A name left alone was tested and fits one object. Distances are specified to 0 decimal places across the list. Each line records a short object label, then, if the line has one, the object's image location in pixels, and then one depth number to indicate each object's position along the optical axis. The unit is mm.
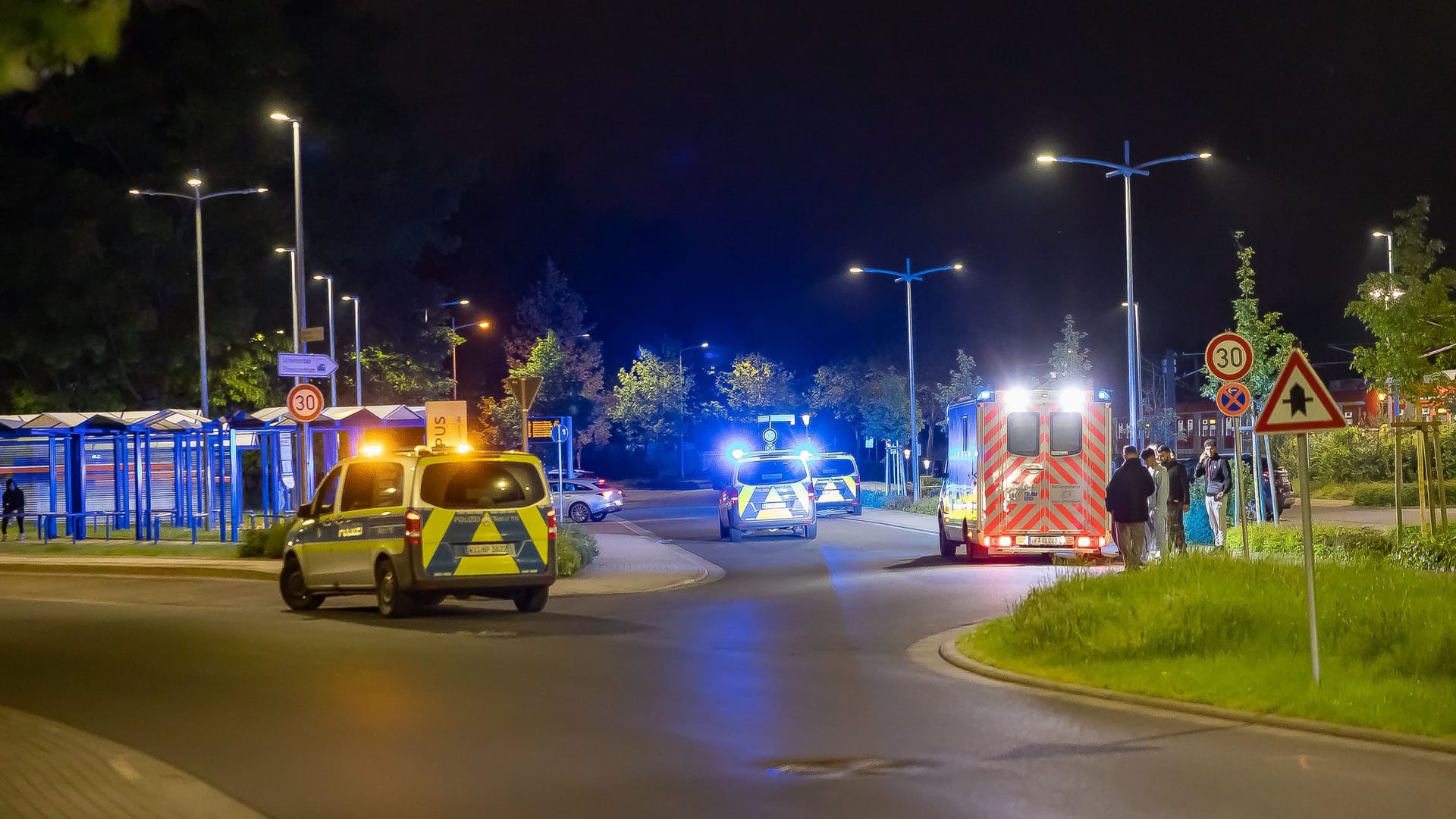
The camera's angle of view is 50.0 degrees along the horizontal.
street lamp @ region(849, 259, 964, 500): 46456
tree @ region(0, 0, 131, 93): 6445
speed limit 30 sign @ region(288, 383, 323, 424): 26172
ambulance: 23562
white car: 47312
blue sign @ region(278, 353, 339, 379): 26266
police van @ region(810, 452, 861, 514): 43750
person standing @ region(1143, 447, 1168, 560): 21469
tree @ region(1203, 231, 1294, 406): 26906
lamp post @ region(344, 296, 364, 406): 55812
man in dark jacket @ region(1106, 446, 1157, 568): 19547
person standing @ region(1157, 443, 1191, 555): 22656
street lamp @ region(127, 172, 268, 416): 39356
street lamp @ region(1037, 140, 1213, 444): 29438
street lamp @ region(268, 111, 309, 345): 29838
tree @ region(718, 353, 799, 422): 79125
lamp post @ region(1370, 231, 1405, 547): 20906
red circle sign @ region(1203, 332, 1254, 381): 20422
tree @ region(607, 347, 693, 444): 84062
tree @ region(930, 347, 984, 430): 58781
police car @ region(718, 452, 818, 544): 32625
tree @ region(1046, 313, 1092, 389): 53719
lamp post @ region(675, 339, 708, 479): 84188
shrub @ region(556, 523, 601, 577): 23516
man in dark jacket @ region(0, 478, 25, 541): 36500
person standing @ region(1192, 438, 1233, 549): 24266
